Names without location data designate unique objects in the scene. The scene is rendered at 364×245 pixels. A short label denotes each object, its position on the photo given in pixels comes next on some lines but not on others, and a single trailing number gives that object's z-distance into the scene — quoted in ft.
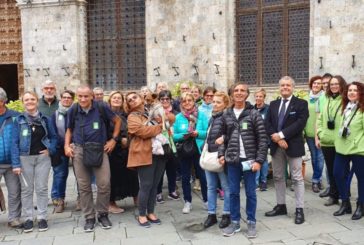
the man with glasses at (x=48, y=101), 22.00
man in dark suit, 18.83
